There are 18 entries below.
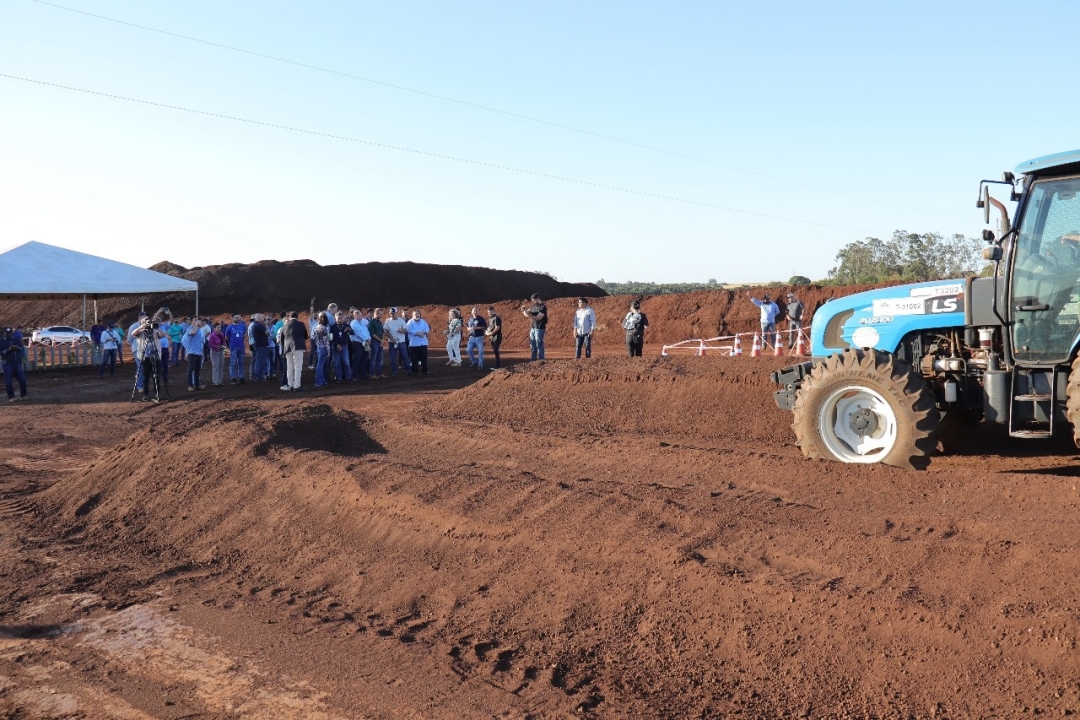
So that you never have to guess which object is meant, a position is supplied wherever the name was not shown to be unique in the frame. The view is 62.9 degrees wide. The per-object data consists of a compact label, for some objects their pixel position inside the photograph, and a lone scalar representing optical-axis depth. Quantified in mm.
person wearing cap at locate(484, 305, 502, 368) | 22078
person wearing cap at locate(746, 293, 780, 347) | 23469
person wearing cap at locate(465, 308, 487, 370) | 22359
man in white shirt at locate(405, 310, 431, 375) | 22484
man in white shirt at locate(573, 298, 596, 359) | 20312
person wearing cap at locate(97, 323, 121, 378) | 24172
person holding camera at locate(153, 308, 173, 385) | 17781
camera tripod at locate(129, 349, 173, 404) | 18375
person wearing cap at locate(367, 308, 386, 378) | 21891
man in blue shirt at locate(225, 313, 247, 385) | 21719
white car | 36294
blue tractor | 7762
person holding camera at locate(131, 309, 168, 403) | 17594
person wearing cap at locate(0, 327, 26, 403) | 19461
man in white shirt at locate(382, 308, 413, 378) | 22344
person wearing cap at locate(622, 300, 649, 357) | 19047
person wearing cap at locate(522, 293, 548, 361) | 20672
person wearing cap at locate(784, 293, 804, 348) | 21797
